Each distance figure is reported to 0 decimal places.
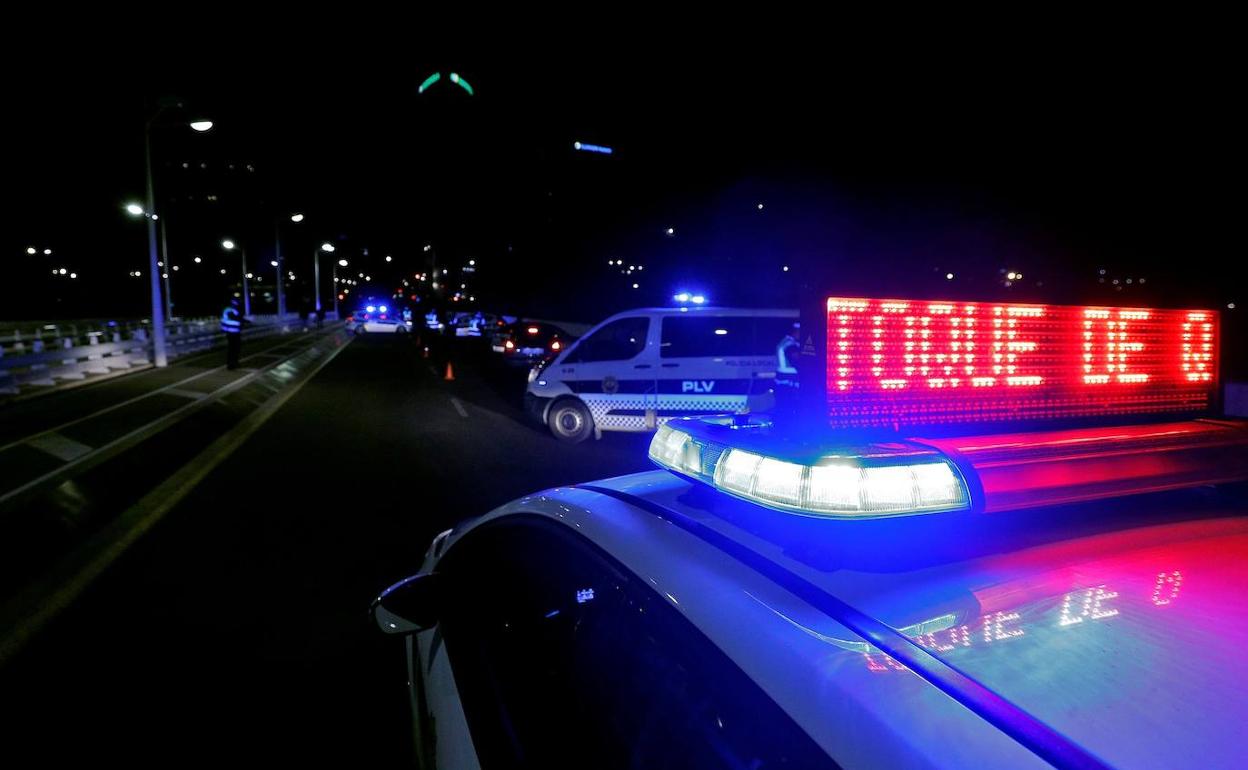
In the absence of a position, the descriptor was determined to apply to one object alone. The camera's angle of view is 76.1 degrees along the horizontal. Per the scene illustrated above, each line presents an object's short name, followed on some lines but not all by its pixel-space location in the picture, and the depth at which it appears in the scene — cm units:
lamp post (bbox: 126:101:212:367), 2155
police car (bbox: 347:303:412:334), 5589
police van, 1172
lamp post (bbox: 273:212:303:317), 4562
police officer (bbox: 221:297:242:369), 2077
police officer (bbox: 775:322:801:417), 1093
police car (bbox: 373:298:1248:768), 109
